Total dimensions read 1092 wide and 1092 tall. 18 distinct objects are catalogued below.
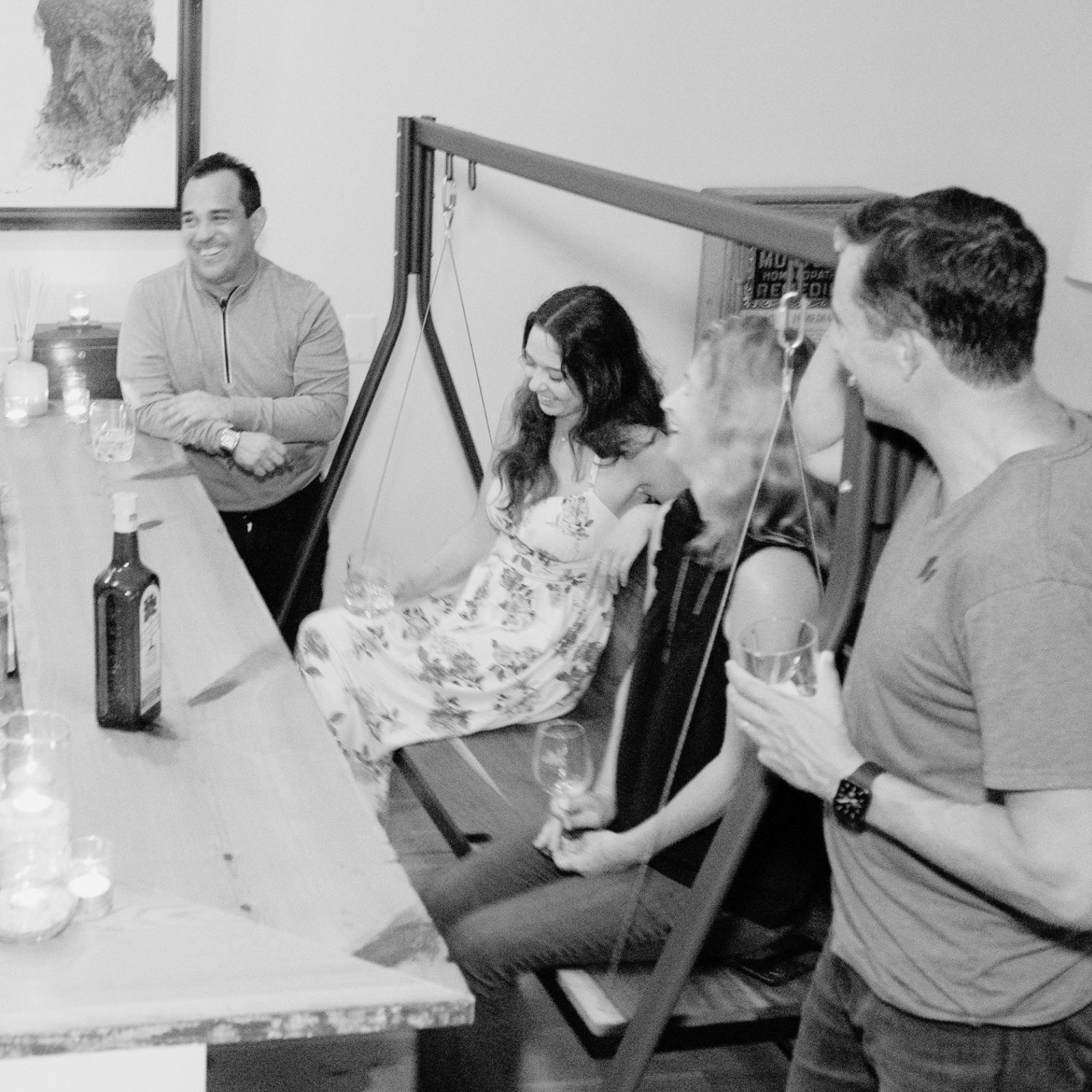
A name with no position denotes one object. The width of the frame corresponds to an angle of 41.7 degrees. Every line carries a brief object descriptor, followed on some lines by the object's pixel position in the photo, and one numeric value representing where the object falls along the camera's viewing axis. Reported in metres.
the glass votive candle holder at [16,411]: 3.04
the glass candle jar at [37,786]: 1.34
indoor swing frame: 1.52
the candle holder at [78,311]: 3.47
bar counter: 1.22
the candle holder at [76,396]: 3.12
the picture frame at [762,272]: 3.69
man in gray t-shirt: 1.19
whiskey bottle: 1.63
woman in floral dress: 2.54
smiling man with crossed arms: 3.20
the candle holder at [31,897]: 1.27
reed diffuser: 3.09
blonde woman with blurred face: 1.77
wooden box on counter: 3.34
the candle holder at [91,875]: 1.32
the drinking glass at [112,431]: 2.86
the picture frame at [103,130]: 3.42
